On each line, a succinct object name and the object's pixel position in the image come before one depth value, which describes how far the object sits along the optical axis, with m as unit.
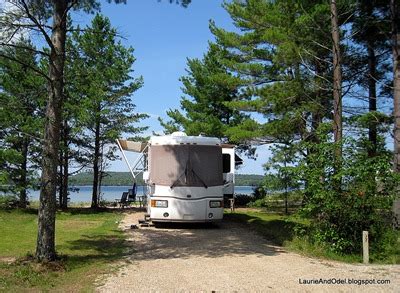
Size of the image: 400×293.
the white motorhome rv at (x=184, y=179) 13.58
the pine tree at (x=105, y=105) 22.14
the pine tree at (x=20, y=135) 19.16
